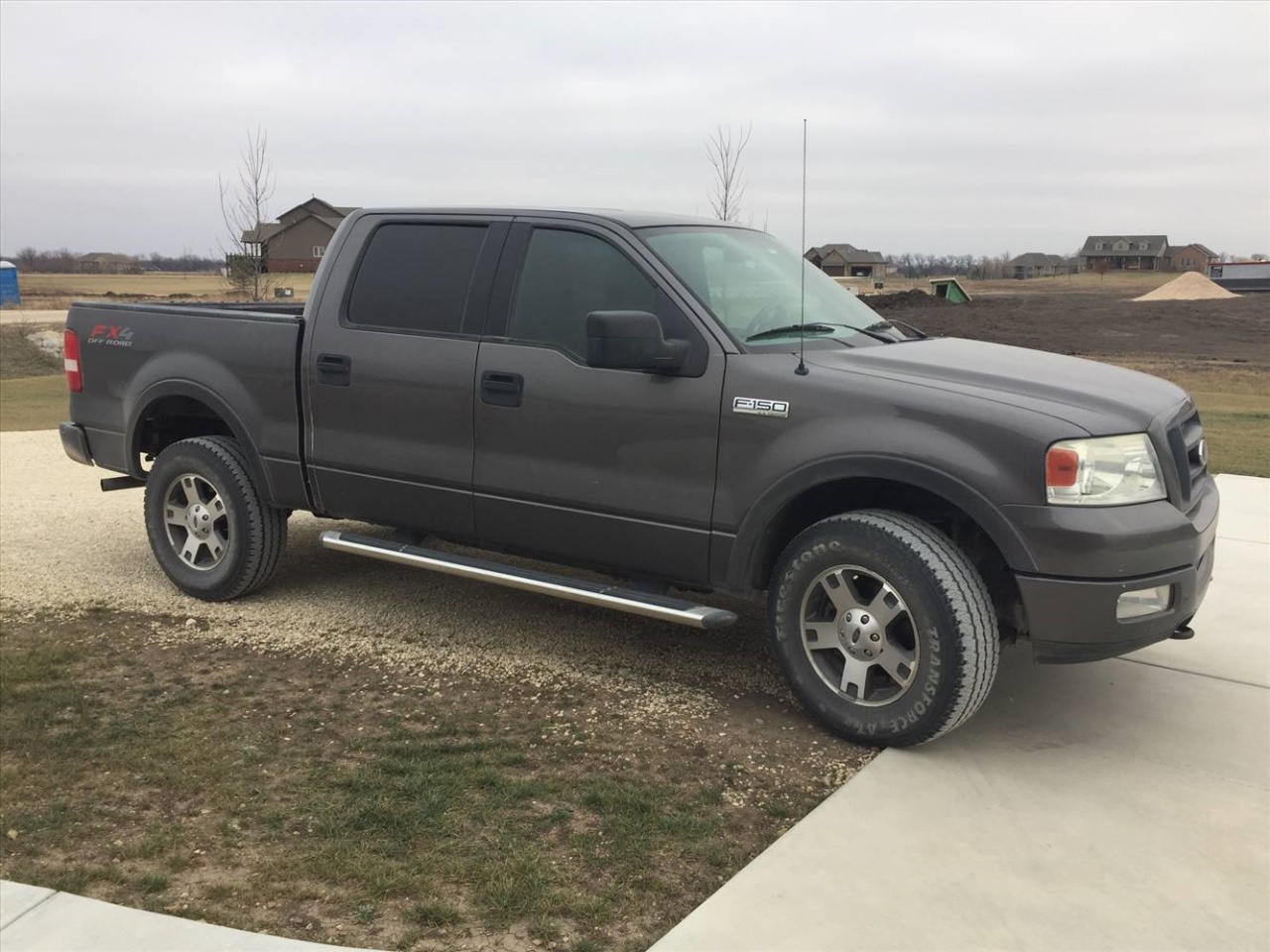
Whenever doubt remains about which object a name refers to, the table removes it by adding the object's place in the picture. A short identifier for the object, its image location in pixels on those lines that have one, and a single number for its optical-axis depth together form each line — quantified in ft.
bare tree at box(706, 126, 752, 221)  57.21
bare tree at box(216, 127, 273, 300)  73.15
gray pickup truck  12.77
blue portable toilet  156.76
